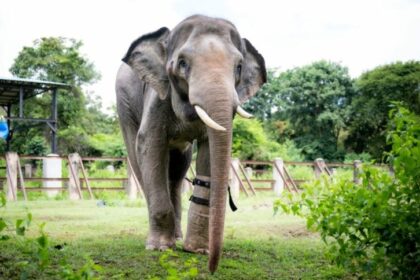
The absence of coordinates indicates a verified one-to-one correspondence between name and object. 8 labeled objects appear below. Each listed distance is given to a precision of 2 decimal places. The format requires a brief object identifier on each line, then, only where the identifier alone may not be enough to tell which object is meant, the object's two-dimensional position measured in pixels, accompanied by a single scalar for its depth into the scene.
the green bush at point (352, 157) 35.78
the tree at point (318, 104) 38.44
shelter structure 22.58
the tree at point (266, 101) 41.44
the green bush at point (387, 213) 3.93
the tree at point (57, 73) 31.97
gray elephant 4.51
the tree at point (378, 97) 35.97
